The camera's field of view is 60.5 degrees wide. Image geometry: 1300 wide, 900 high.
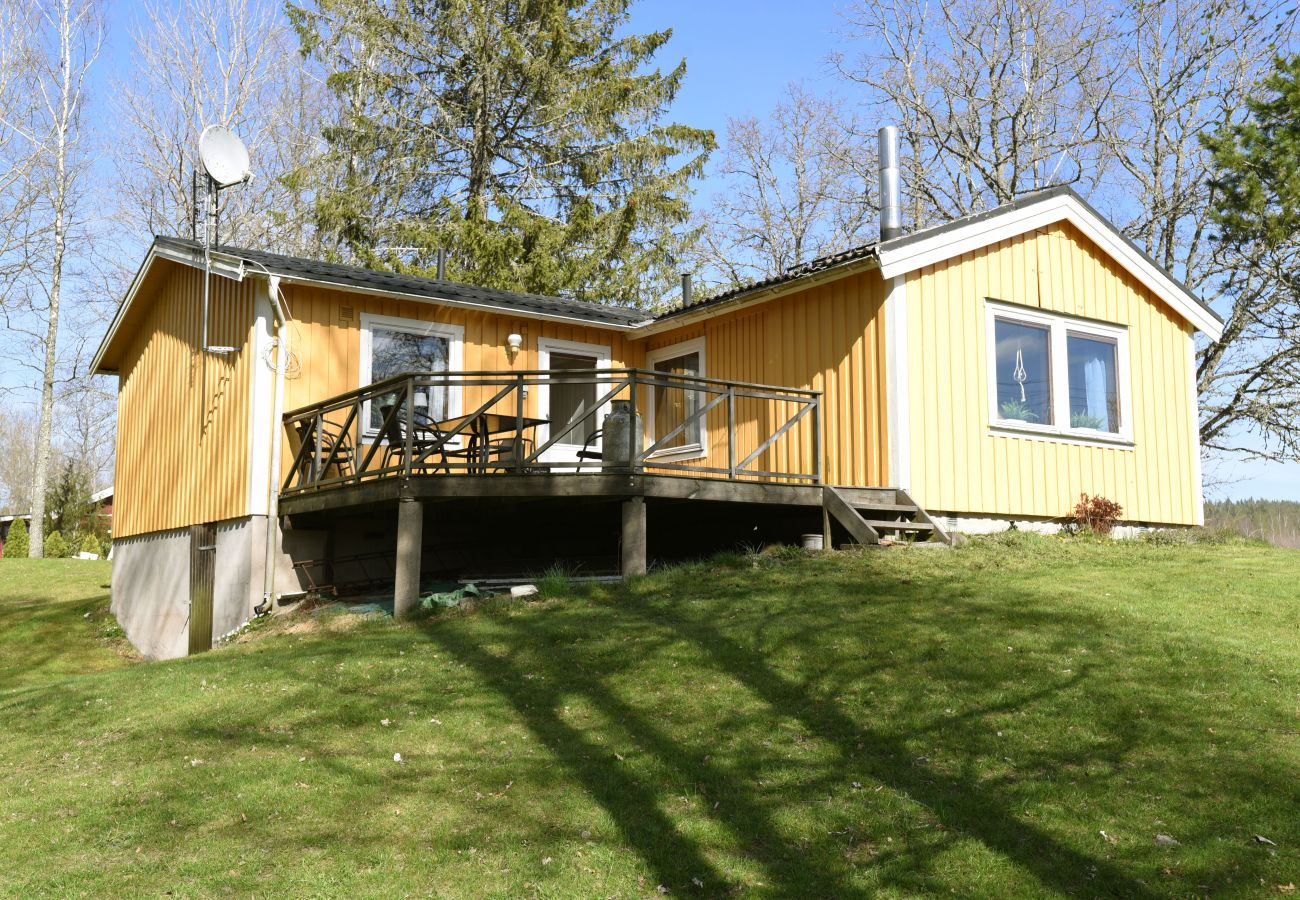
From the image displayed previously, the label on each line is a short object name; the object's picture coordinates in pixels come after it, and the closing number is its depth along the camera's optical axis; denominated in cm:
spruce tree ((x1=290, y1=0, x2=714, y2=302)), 2484
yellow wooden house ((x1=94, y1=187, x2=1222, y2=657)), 1127
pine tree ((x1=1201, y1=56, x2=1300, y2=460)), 1836
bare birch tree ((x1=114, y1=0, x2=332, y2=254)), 2875
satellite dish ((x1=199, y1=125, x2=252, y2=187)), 1315
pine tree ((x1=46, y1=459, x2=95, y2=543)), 3250
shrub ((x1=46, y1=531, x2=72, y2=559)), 2931
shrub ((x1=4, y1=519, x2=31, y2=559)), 2903
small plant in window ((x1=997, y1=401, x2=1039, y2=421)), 1257
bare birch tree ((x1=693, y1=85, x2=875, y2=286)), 2948
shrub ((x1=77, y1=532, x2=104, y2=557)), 3081
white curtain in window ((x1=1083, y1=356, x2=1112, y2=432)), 1335
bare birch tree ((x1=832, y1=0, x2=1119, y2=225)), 2488
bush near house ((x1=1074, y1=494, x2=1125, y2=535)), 1281
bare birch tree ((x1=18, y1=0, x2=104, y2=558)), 2994
